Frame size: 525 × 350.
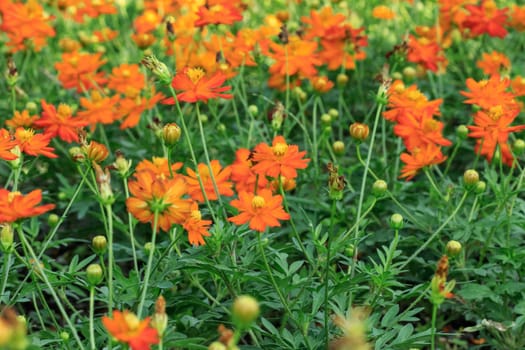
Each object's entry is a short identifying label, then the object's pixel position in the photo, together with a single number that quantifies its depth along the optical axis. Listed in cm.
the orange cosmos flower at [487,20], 250
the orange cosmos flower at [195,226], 197
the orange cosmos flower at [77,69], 245
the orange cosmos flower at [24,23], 247
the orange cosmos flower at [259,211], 195
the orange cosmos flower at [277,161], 202
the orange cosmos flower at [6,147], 199
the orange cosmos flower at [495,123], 215
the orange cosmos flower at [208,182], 209
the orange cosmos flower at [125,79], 243
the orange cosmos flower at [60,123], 224
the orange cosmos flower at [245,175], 210
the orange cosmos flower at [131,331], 177
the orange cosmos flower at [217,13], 229
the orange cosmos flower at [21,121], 223
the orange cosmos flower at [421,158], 215
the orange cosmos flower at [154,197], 186
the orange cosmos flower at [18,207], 186
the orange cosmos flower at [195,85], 205
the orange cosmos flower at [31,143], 208
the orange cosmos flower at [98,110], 235
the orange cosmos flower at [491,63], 250
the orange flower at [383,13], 265
